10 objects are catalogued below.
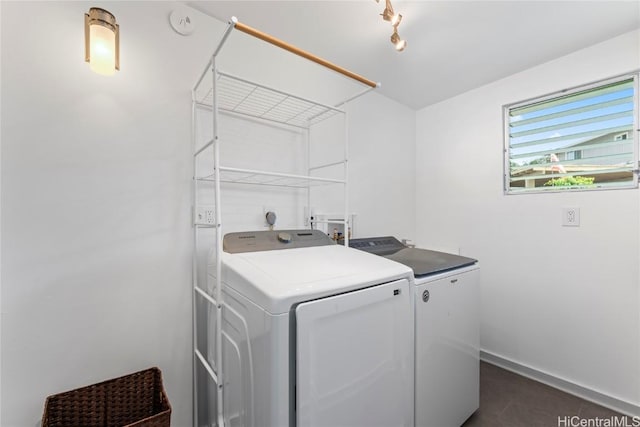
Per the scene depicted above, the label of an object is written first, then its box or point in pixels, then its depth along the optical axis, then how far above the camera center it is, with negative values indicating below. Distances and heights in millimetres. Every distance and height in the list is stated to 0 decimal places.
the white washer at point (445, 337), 1278 -668
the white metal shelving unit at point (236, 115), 1063 +599
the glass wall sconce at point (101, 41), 1023 +683
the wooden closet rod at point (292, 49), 960 +678
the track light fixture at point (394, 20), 1196 +911
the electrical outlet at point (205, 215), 1443 -13
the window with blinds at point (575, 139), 1692 +506
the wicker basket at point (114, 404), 1057 -820
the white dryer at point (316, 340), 851 -466
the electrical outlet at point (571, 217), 1829 -54
